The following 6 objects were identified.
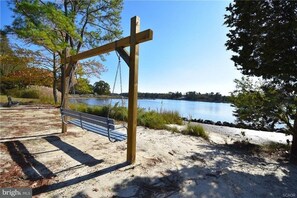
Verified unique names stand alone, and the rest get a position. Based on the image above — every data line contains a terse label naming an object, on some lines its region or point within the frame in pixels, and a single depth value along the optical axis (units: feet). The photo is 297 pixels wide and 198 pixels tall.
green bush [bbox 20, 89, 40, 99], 38.09
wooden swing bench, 7.94
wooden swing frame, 7.48
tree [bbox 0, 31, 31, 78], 28.64
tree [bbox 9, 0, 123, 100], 21.84
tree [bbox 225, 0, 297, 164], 8.74
